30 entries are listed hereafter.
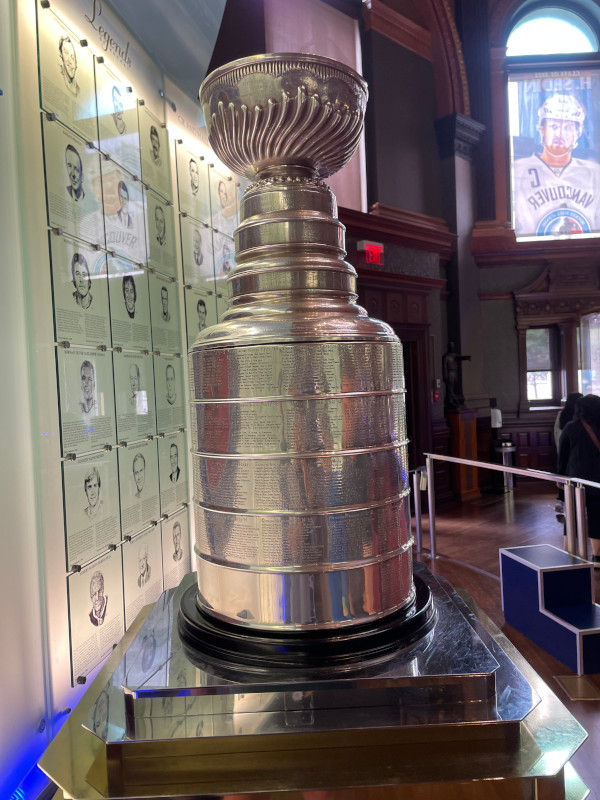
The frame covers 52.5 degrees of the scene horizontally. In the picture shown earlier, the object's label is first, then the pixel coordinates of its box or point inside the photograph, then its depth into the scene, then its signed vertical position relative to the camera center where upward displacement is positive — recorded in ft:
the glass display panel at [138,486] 9.80 -1.56
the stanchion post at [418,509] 16.61 -3.53
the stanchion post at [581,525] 12.25 -3.07
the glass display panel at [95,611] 8.06 -3.06
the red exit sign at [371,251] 25.04 +5.58
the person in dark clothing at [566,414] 19.39 -1.29
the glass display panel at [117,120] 9.36 +4.46
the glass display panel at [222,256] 14.37 +3.27
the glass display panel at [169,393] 11.45 +0.01
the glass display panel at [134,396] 9.70 -0.02
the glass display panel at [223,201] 14.19 +4.59
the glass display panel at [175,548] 11.64 -3.09
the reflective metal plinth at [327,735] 3.87 -2.39
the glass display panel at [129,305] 9.59 +1.49
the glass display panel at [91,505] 8.01 -1.54
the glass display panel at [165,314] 11.27 +1.52
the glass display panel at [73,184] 7.70 +2.89
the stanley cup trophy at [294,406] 4.70 -0.15
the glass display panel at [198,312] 12.93 +1.77
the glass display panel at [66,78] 7.72 +4.34
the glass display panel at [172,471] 11.51 -1.53
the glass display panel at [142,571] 9.91 -3.04
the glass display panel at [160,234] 11.11 +3.01
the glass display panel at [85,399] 7.89 -0.04
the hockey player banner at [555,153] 34.19 +12.67
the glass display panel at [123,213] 9.41 +2.96
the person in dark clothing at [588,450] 16.58 -2.05
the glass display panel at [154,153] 10.92 +4.50
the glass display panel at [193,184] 12.60 +4.48
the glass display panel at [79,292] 7.79 +1.44
